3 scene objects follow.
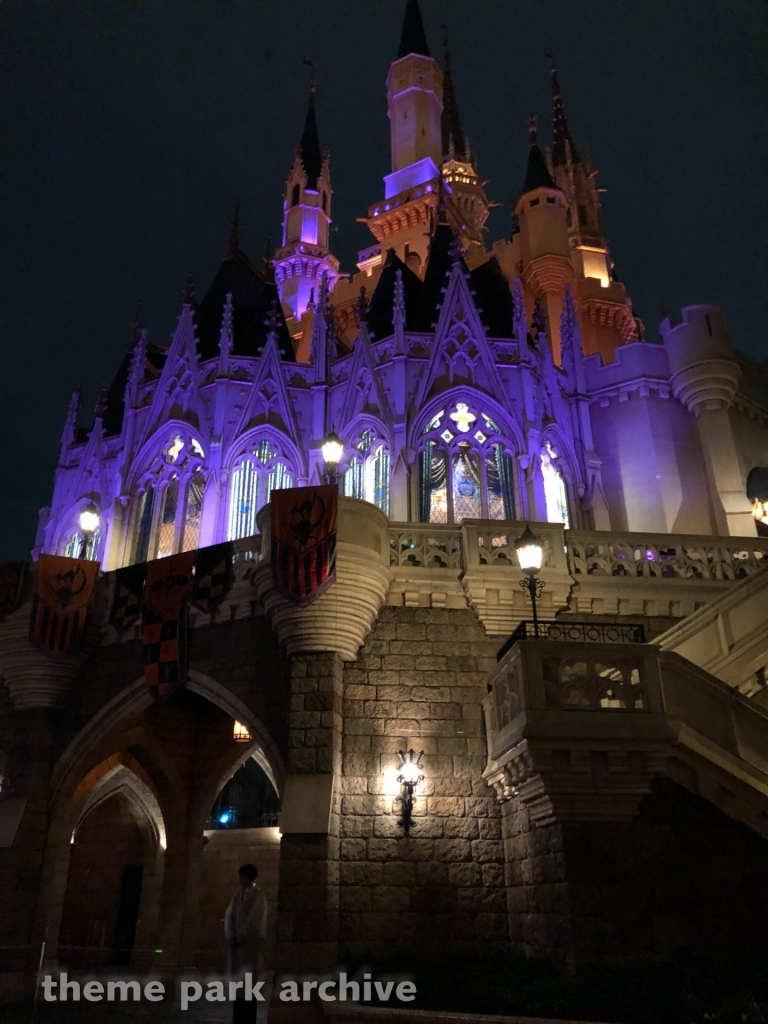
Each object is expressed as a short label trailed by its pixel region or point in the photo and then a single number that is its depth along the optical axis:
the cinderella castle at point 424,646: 10.55
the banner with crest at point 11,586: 16.48
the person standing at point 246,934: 8.15
